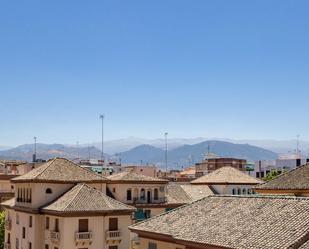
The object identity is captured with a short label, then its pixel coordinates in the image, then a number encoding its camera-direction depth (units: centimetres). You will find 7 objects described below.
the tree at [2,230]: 7244
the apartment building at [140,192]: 6856
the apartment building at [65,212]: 5369
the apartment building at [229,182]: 8588
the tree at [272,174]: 11441
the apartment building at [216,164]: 17400
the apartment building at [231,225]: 3055
